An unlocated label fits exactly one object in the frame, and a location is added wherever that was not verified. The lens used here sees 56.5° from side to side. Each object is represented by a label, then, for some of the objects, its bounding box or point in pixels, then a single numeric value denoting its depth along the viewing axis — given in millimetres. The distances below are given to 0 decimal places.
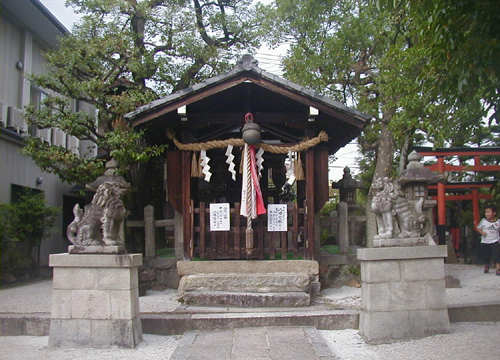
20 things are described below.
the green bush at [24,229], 12578
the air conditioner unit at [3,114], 13391
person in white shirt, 12508
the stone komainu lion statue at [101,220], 7199
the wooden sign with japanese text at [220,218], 10094
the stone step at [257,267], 9867
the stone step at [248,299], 8914
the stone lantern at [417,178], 9602
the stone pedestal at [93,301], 6793
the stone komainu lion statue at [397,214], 7281
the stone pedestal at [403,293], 6953
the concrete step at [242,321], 7734
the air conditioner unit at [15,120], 13828
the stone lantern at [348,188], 12773
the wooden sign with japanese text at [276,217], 10133
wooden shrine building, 10055
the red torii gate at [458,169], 15281
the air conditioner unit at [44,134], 16050
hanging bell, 9930
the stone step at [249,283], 9367
